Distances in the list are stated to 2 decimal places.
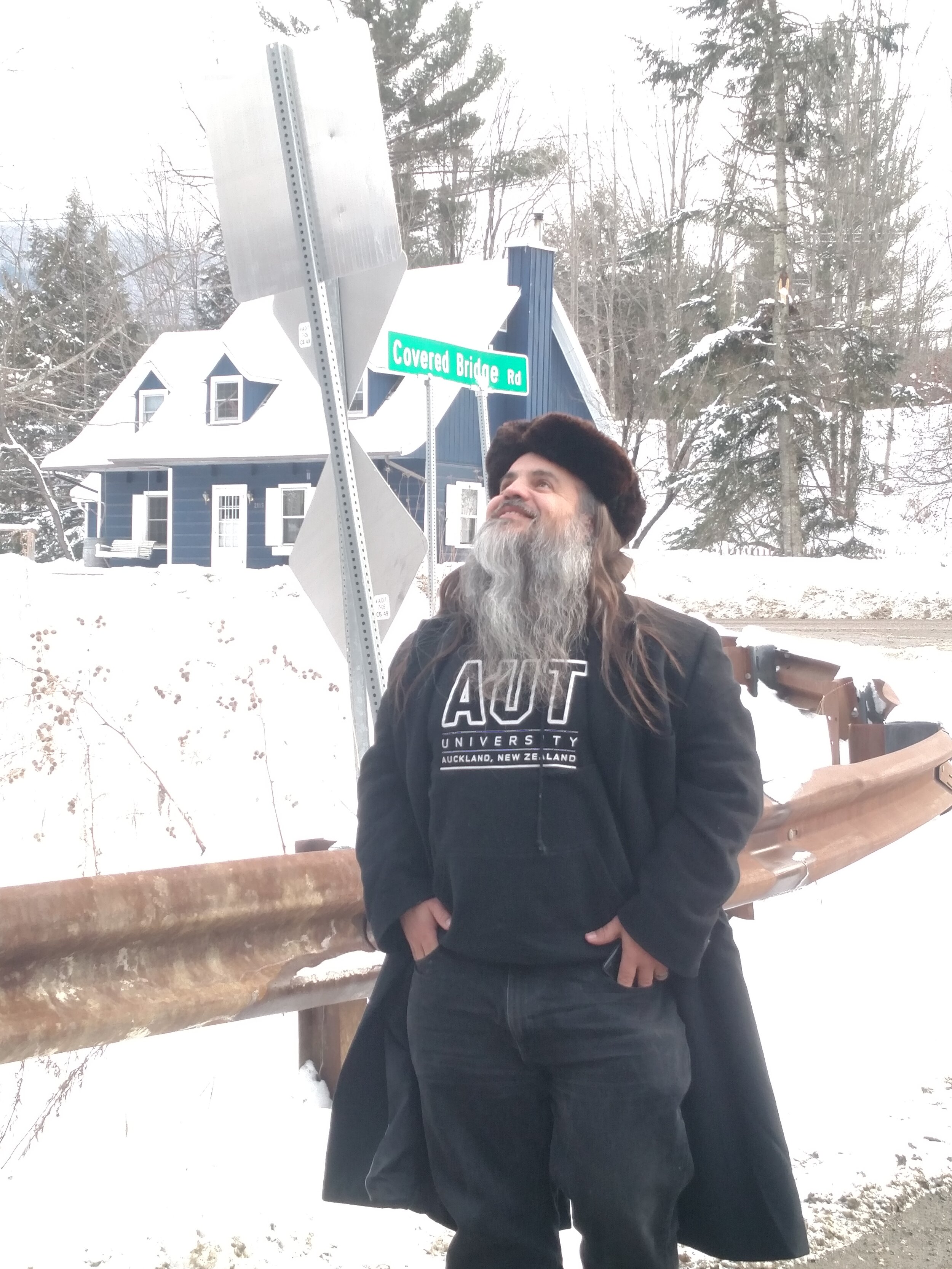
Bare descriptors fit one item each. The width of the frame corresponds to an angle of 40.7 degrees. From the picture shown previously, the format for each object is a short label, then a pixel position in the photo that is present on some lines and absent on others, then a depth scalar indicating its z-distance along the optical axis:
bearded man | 2.17
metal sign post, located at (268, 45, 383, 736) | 3.48
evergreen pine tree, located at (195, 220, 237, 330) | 36.25
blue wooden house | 28.84
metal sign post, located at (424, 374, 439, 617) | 6.85
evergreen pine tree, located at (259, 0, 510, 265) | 36.91
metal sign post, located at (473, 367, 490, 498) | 6.61
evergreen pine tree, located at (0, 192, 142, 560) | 14.18
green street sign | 6.48
